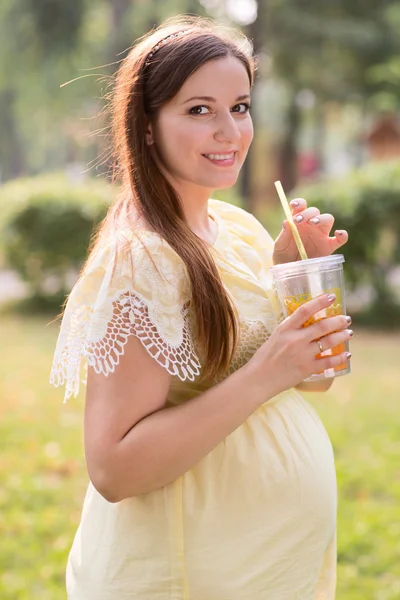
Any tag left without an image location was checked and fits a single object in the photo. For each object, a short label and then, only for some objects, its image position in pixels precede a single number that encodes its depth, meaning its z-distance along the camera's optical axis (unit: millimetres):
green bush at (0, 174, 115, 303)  11539
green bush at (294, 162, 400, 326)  10250
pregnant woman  1690
